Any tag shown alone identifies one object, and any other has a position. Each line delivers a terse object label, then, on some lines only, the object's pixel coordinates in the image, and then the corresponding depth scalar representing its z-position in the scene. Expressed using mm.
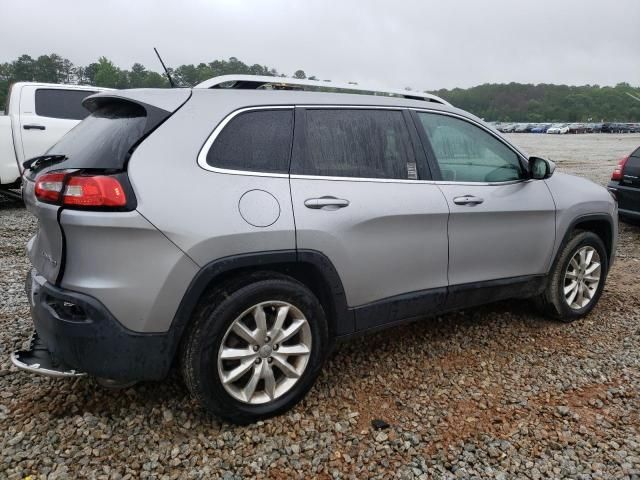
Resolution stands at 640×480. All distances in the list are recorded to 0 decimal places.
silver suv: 2297
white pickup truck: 7965
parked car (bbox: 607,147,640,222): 7230
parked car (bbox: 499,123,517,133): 92688
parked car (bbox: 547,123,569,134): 80188
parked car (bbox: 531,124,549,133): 89444
